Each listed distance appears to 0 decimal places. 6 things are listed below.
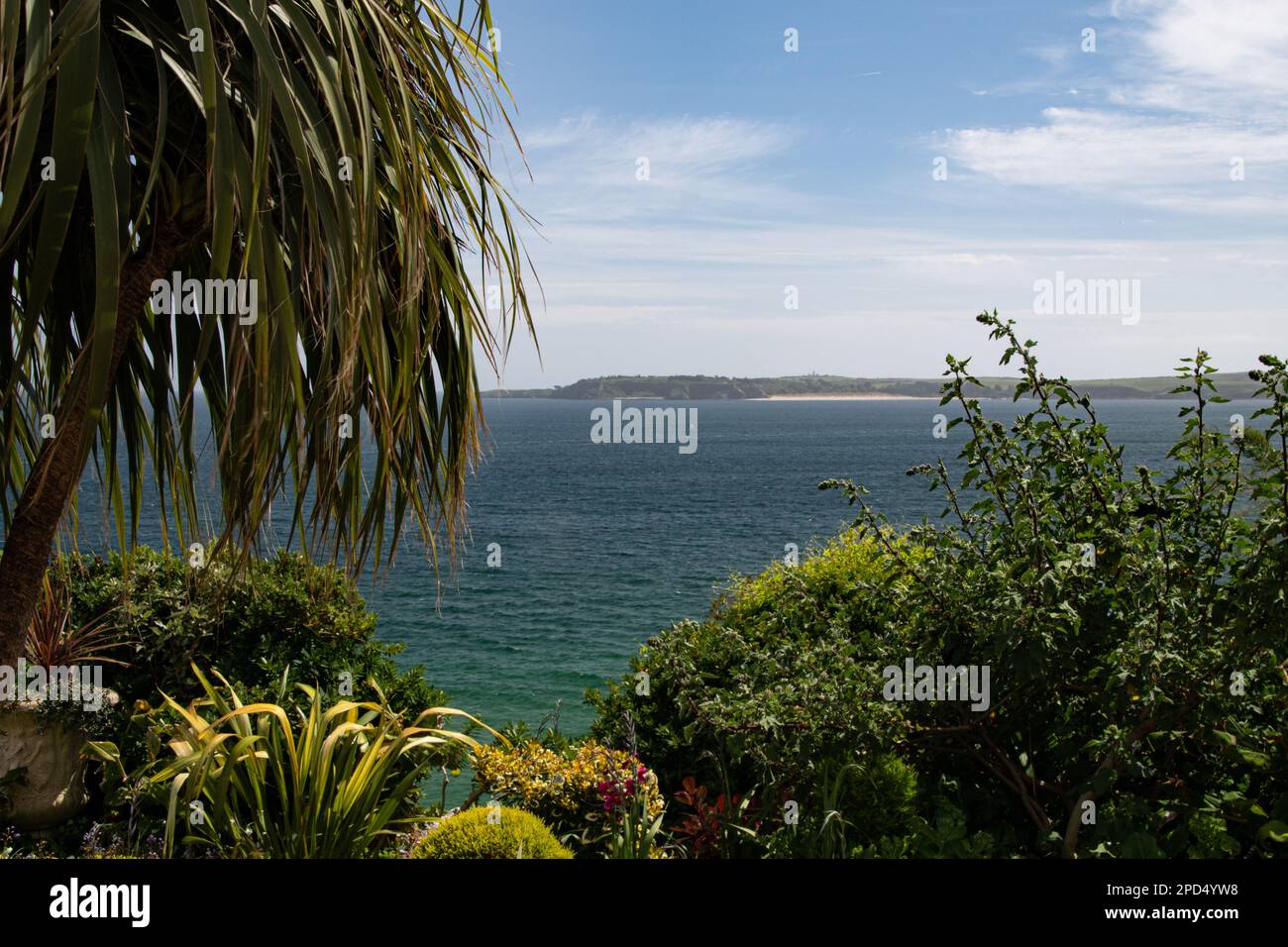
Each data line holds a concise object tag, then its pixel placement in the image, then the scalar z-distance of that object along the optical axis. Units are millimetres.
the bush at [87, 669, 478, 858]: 3248
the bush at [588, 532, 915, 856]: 3074
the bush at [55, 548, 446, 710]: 4457
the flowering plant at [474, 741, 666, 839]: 3357
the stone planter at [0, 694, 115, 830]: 4008
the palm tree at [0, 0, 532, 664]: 2320
